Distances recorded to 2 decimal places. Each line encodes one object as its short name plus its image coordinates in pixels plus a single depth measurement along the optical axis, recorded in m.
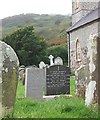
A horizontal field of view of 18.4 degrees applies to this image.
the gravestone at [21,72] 19.83
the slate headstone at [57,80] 11.98
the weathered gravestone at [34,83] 10.53
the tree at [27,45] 36.62
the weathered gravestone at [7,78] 5.87
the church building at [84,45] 7.02
